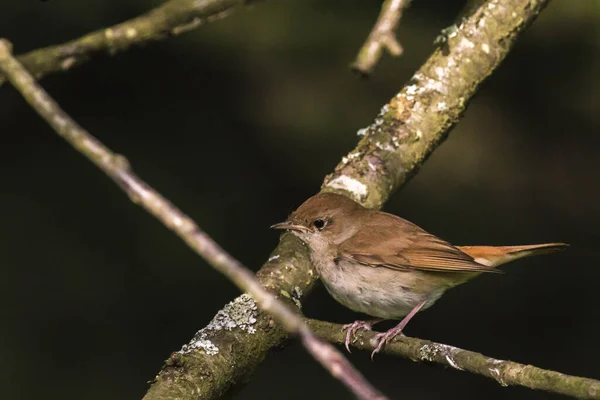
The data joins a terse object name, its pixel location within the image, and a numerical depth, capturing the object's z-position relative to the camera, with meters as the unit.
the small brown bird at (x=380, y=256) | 5.01
